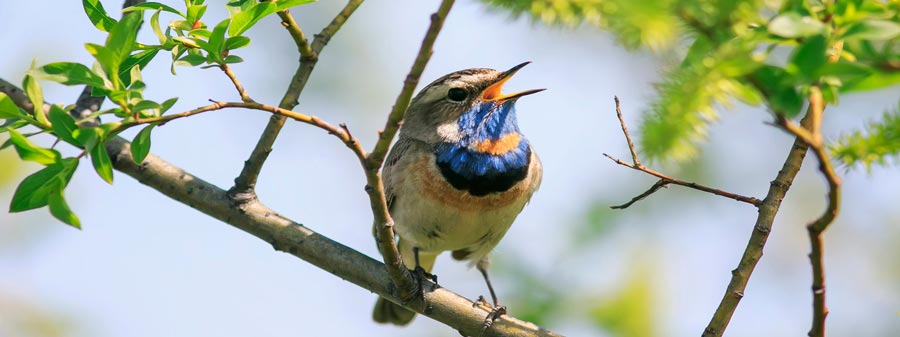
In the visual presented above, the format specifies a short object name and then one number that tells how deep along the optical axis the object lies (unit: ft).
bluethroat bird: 37.11
